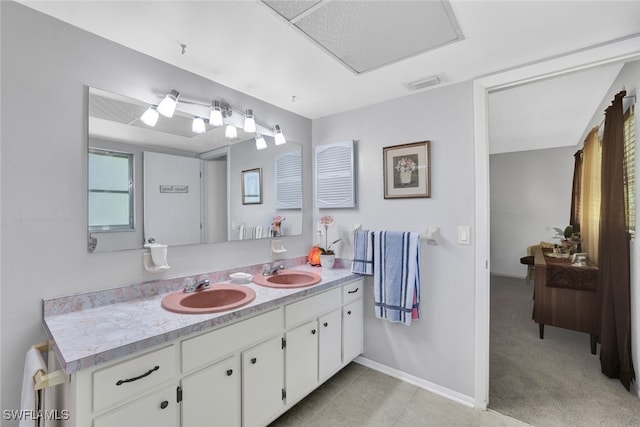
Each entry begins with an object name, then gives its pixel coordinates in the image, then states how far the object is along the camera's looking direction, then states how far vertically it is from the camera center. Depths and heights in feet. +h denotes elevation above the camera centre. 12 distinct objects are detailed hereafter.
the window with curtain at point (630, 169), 6.58 +1.00
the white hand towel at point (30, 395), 3.48 -2.25
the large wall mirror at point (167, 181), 4.93 +0.63
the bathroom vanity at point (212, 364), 3.39 -2.30
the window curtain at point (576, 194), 13.47 +0.78
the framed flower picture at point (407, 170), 7.02 +1.04
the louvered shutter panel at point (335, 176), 8.20 +1.06
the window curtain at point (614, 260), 6.73 -1.19
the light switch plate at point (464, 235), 6.41 -0.54
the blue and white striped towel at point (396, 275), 6.86 -1.59
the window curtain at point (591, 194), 9.58 +0.59
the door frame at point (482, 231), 6.24 -0.44
